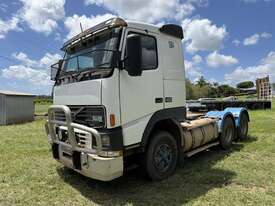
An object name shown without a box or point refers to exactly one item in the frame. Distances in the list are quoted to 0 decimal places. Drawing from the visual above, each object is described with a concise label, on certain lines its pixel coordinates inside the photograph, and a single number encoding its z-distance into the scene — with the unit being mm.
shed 13379
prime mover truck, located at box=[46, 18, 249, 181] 3073
